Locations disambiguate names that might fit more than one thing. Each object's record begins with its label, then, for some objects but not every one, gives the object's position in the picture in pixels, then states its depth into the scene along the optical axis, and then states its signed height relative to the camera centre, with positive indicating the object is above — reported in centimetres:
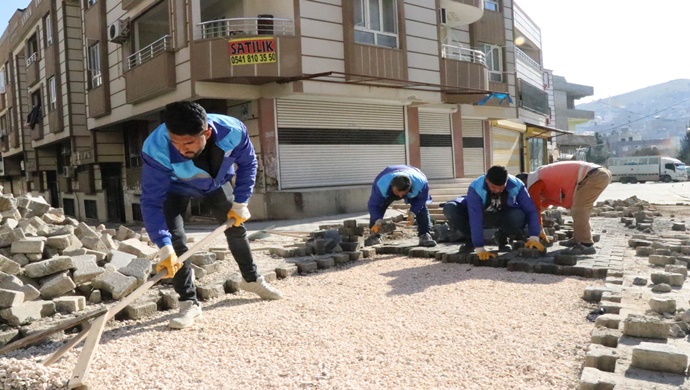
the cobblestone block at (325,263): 579 -89
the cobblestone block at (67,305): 390 -82
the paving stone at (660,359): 244 -91
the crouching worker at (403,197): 678 -23
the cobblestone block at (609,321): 317 -93
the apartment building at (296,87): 1169 +251
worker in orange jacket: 583 -20
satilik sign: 1109 +292
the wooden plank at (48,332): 289 -78
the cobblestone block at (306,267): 556 -89
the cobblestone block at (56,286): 403 -70
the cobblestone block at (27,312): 356 -80
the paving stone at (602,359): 254 -93
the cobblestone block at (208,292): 434 -86
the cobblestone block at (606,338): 287 -94
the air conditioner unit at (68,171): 1952 +94
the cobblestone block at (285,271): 529 -88
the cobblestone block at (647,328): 289 -90
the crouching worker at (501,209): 552 -39
